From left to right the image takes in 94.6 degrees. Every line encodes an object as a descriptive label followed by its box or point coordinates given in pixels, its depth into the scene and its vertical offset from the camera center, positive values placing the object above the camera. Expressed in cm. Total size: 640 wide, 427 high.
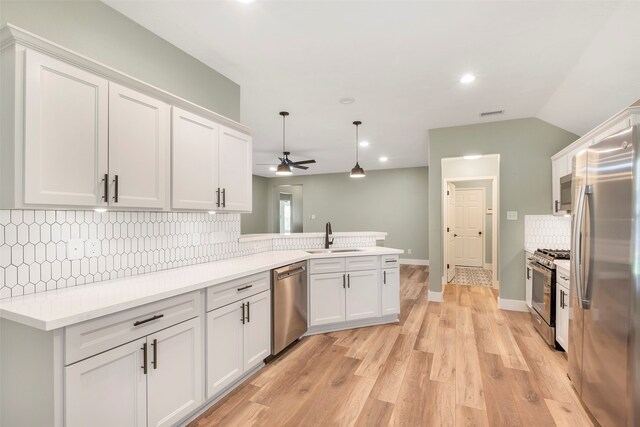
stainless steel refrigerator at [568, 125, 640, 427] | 156 -38
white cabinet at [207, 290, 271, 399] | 208 -98
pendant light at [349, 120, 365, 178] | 482 +70
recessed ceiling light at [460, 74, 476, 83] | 300 +141
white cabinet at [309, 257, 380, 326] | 338 -95
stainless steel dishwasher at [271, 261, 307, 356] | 277 -91
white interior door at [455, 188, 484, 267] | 745 -28
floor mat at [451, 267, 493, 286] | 608 -138
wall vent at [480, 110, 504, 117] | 399 +140
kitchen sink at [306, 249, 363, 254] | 371 -47
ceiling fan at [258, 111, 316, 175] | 412 +78
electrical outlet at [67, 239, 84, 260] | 183 -22
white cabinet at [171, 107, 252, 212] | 224 +41
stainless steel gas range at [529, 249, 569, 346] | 304 -85
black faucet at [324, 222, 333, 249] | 403 -33
